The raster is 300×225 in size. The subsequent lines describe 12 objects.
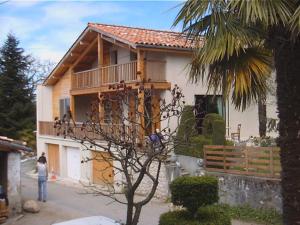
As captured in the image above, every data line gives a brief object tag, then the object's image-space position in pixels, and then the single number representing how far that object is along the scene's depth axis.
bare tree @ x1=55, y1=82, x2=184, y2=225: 8.16
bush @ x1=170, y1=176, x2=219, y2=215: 10.08
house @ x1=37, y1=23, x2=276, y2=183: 22.94
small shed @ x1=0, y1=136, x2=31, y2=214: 17.21
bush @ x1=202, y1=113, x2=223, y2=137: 19.53
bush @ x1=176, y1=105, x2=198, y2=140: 9.26
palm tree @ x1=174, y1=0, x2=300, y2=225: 7.49
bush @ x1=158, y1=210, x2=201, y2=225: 9.78
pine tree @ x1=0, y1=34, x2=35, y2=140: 39.91
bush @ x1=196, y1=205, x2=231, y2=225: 9.90
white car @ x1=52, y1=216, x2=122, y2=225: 7.36
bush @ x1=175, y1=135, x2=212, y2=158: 19.09
